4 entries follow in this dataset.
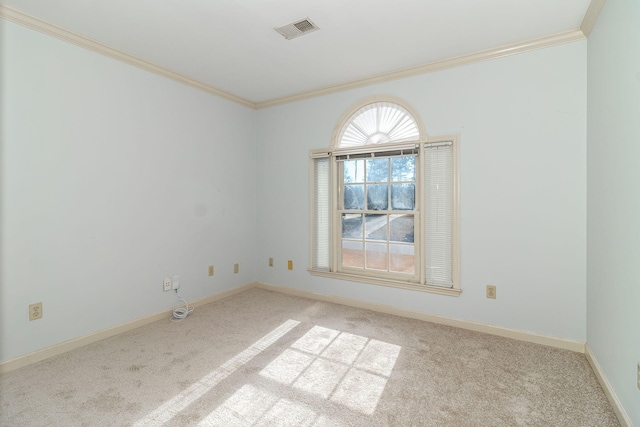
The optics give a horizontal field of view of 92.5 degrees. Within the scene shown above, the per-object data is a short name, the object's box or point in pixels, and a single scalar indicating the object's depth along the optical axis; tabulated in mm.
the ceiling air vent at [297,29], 2355
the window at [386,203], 3035
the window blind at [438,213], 3004
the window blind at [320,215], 3791
